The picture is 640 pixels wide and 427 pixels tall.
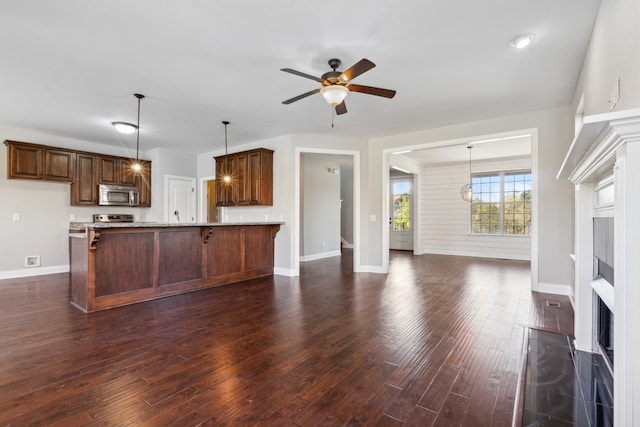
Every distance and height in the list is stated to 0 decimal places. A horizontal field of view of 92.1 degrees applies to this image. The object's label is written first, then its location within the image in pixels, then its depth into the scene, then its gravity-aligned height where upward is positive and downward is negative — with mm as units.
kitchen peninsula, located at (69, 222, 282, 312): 3555 -628
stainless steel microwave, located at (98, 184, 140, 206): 6320 +396
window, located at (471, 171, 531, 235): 7863 +300
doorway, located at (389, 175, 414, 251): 9469 +39
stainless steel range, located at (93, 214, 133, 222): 6273 -84
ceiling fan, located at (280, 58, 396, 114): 2770 +1230
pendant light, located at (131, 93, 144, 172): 3955 +1456
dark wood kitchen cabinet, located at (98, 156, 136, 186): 6355 +910
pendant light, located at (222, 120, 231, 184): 5906 +886
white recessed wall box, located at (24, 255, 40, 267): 5535 -849
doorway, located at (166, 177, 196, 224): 7148 +335
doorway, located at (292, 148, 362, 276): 5699 +226
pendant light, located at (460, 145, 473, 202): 7957 +578
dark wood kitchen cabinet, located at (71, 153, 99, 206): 6008 +635
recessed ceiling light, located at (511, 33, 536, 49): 2646 +1529
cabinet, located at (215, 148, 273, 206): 5883 +713
